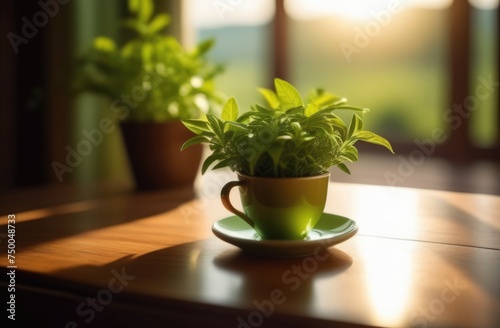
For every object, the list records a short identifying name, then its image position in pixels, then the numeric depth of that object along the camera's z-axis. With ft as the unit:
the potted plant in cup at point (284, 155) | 2.73
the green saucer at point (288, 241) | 2.75
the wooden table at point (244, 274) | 2.20
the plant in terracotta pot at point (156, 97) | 5.06
